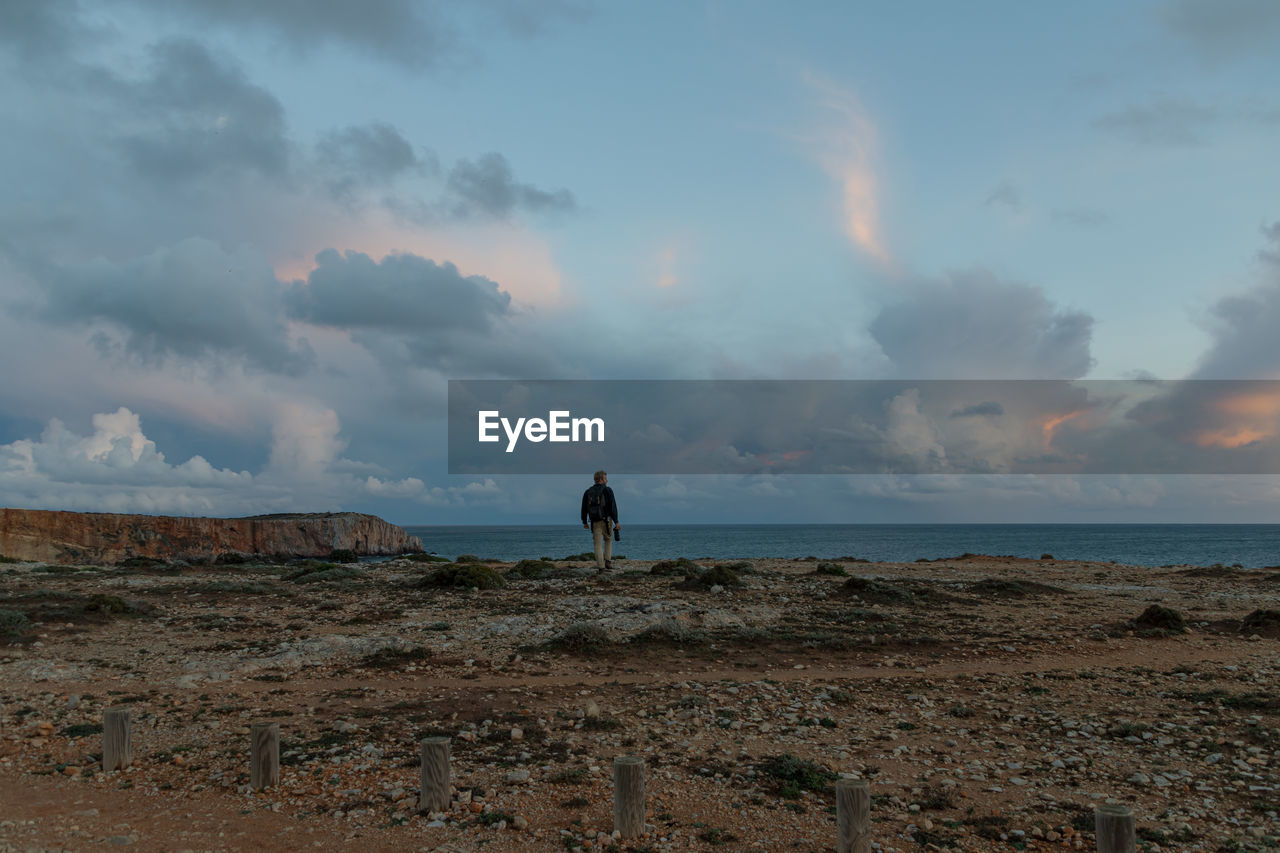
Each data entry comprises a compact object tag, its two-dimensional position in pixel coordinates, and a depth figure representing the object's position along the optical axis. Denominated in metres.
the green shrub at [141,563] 32.34
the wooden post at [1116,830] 5.08
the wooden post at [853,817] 5.56
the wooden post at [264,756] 7.28
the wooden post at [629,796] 6.18
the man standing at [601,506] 21.86
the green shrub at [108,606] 16.39
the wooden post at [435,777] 6.65
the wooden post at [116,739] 7.94
